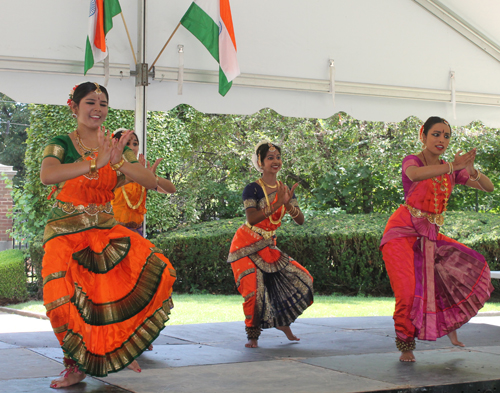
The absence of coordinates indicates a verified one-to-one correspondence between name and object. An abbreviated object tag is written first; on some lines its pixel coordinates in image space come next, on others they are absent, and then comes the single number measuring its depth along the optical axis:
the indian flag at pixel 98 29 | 4.93
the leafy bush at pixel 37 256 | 10.51
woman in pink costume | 4.50
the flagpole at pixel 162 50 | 5.42
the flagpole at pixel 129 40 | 5.29
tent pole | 5.47
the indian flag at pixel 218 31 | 5.37
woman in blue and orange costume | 5.27
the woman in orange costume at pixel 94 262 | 3.42
